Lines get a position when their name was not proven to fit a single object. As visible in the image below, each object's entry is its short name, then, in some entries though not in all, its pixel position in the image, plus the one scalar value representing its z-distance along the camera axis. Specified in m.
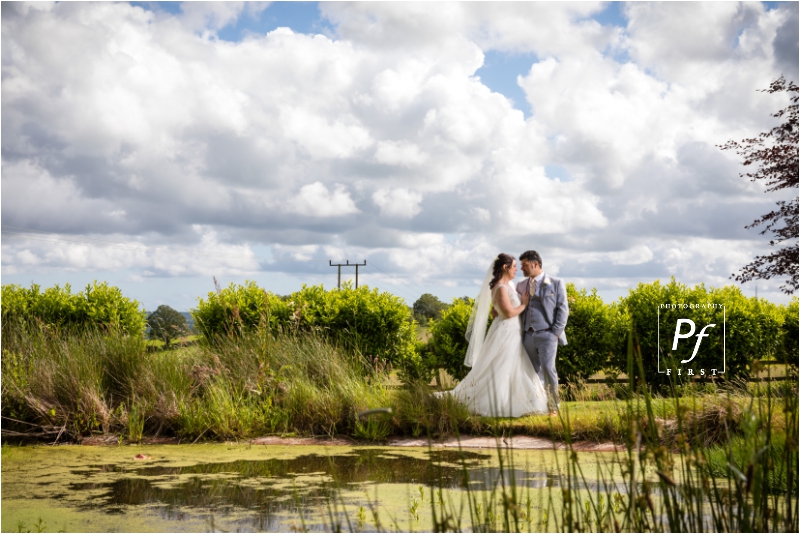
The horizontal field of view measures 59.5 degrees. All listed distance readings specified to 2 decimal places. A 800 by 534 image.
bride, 8.47
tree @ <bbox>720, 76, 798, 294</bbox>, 13.43
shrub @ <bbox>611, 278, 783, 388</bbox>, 11.28
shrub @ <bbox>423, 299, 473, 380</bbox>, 11.36
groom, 8.70
